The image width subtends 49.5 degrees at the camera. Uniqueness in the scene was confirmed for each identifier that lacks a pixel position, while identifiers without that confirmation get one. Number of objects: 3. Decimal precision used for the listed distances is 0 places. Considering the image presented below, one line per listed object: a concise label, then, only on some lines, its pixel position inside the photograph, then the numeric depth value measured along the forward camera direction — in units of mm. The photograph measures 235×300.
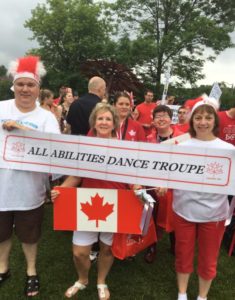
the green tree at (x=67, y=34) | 22147
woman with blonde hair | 2304
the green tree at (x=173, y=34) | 16499
